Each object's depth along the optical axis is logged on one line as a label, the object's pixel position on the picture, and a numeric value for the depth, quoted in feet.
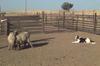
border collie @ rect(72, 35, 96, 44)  27.15
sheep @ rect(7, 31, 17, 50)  22.95
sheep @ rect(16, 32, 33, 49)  23.21
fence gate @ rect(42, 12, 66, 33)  41.30
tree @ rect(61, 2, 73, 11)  151.16
